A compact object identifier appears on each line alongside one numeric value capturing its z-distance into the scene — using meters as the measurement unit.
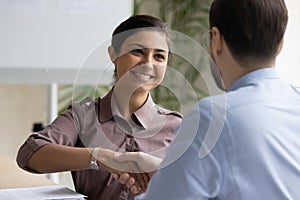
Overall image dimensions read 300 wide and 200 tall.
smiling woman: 2.37
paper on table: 2.37
